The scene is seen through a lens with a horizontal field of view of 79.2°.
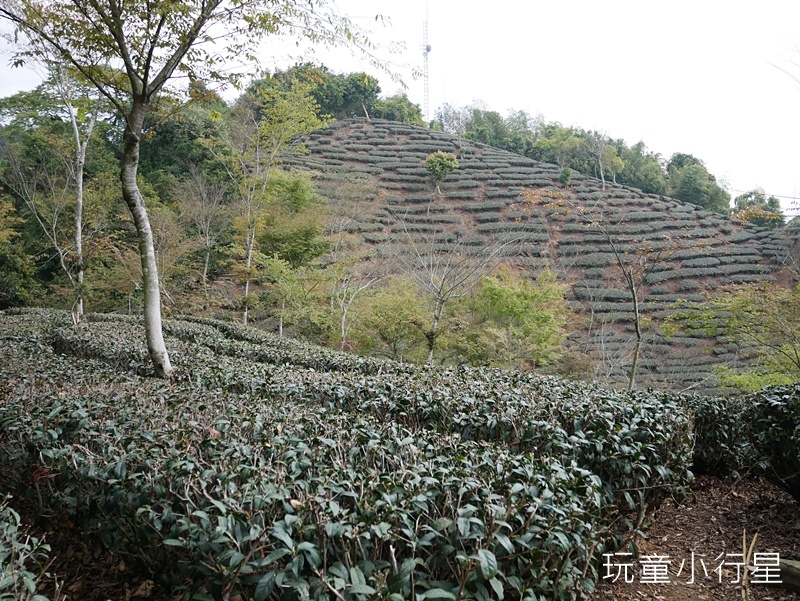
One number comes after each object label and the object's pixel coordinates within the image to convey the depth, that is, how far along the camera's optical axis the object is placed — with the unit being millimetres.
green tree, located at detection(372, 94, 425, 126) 46156
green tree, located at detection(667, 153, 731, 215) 31797
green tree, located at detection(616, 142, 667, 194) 34062
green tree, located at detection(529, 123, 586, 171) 36969
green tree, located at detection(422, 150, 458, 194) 32125
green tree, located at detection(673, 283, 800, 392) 6648
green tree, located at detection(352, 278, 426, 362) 11914
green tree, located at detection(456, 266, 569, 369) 12078
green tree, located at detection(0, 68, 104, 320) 11461
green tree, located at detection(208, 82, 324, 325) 14570
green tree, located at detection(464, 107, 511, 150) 43125
